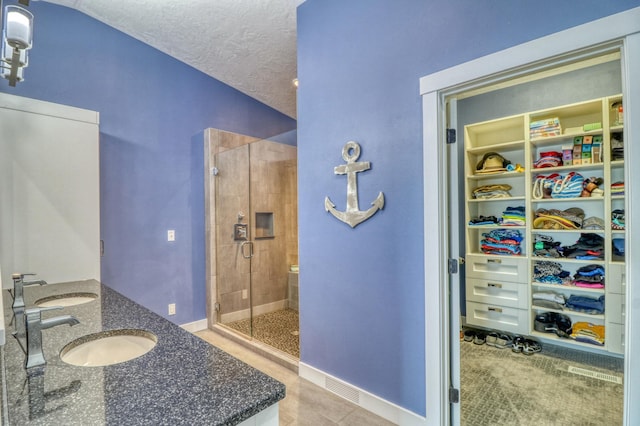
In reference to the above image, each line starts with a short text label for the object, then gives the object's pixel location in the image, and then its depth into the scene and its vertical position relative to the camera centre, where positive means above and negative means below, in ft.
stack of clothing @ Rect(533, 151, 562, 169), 9.67 +1.48
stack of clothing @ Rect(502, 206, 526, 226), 10.20 -0.26
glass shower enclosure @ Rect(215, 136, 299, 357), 11.72 -0.65
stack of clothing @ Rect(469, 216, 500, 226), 10.71 -0.43
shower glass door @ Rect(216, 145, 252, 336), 11.73 -0.93
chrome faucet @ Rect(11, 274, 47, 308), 4.30 -1.02
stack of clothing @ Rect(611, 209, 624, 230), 8.45 -0.37
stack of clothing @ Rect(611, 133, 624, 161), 8.55 +1.64
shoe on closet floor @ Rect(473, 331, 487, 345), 10.14 -4.27
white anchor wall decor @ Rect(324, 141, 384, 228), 6.75 +0.61
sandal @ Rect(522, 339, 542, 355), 9.29 -4.19
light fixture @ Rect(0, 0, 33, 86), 3.90 +2.30
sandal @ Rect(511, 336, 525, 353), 9.47 -4.17
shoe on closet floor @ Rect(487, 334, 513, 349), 9.82 -4.23
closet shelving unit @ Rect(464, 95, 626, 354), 8.56 -0.34
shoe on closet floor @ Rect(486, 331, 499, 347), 10.00 -4.20
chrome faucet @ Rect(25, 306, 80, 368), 2.97 -1.17
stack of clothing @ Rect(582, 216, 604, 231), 8.86 -0.47
